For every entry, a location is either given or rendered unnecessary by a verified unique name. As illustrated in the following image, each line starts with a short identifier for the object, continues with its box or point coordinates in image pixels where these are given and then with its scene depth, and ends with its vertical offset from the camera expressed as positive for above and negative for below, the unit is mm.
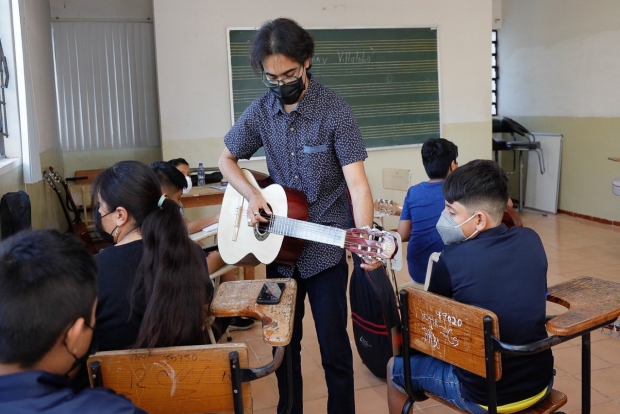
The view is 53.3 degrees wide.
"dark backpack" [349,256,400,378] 2801 -952
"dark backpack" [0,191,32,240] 2609 -356
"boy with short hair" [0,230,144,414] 1017 -340
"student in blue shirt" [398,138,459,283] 2879 -443
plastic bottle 4859 -432
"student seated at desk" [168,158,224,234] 3307 -541
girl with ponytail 1561 -421
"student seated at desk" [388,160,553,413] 1799 -536
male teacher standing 2061 -162
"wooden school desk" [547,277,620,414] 1652 -564
